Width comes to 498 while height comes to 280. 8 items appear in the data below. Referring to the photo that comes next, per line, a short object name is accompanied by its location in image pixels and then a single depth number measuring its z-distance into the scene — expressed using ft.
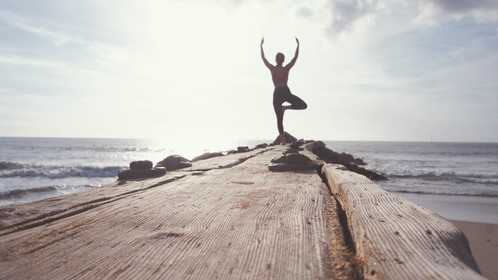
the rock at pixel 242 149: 20.99
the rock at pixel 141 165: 8.84
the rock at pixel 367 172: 20.66
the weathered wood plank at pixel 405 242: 2.17
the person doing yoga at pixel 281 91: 28.35
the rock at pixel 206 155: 15.56
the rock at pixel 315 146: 26.07
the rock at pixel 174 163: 10.77
